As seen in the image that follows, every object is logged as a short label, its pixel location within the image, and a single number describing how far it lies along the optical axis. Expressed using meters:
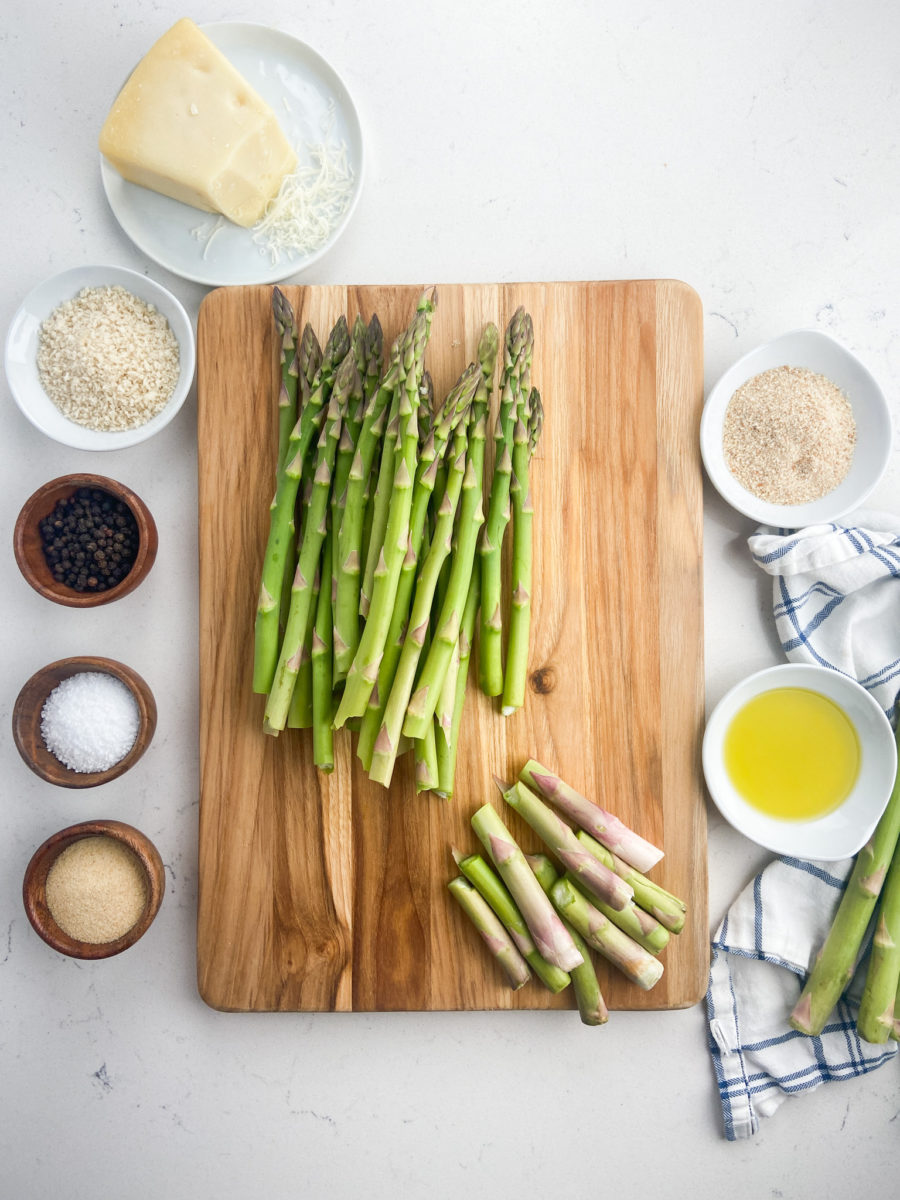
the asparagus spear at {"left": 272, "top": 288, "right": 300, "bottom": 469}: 0.52
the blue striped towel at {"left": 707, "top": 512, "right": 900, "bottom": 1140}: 0.54
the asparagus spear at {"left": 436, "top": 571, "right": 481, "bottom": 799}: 0.51
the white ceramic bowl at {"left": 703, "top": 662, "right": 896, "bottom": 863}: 0.52
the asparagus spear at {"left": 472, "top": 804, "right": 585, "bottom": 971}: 0.51
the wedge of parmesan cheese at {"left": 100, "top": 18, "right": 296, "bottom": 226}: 0.51
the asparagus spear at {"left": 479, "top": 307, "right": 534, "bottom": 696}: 0.51
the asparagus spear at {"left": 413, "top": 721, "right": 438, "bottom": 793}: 0.51
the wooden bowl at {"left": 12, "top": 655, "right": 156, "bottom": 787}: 0.52
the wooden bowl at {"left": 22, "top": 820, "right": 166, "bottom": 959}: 0.51
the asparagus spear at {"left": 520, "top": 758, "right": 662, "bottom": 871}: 0.52
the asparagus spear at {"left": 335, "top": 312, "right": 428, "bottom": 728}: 0.48
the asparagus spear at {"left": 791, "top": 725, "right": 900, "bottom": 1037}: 0.53
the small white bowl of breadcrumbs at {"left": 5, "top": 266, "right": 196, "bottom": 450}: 0.52
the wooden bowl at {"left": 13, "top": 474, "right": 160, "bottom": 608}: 0.51
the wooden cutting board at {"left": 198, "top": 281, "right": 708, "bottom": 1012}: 0.53
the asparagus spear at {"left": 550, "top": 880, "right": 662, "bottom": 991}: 0.51
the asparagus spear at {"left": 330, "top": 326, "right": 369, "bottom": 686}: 0.51
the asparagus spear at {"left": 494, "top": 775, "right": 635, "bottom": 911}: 0.51
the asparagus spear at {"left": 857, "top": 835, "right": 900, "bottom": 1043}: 0.52
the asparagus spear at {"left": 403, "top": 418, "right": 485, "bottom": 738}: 0.49
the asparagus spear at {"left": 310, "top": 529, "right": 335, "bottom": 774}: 0.51
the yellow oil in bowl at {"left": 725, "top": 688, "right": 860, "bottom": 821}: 0.53
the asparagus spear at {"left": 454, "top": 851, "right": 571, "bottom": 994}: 0.51
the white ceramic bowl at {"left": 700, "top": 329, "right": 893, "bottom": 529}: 0.53
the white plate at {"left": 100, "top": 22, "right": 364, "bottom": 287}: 0.54
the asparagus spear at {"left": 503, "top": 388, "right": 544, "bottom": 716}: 0.51
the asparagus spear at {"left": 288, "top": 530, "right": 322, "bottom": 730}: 0.51
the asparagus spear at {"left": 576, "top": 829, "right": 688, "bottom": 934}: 0.52
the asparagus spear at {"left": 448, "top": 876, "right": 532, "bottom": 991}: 0.51
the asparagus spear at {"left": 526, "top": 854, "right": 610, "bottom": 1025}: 0.51
